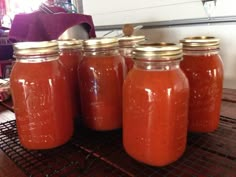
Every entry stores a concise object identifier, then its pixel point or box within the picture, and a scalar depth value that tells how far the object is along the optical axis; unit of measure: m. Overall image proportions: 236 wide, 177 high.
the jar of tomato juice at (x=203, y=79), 0.45
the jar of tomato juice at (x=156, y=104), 0.36
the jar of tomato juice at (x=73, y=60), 0.52
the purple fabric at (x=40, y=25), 0.97
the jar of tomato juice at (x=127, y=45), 0.52
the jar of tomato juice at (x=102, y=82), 0.47
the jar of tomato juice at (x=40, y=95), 0.40
